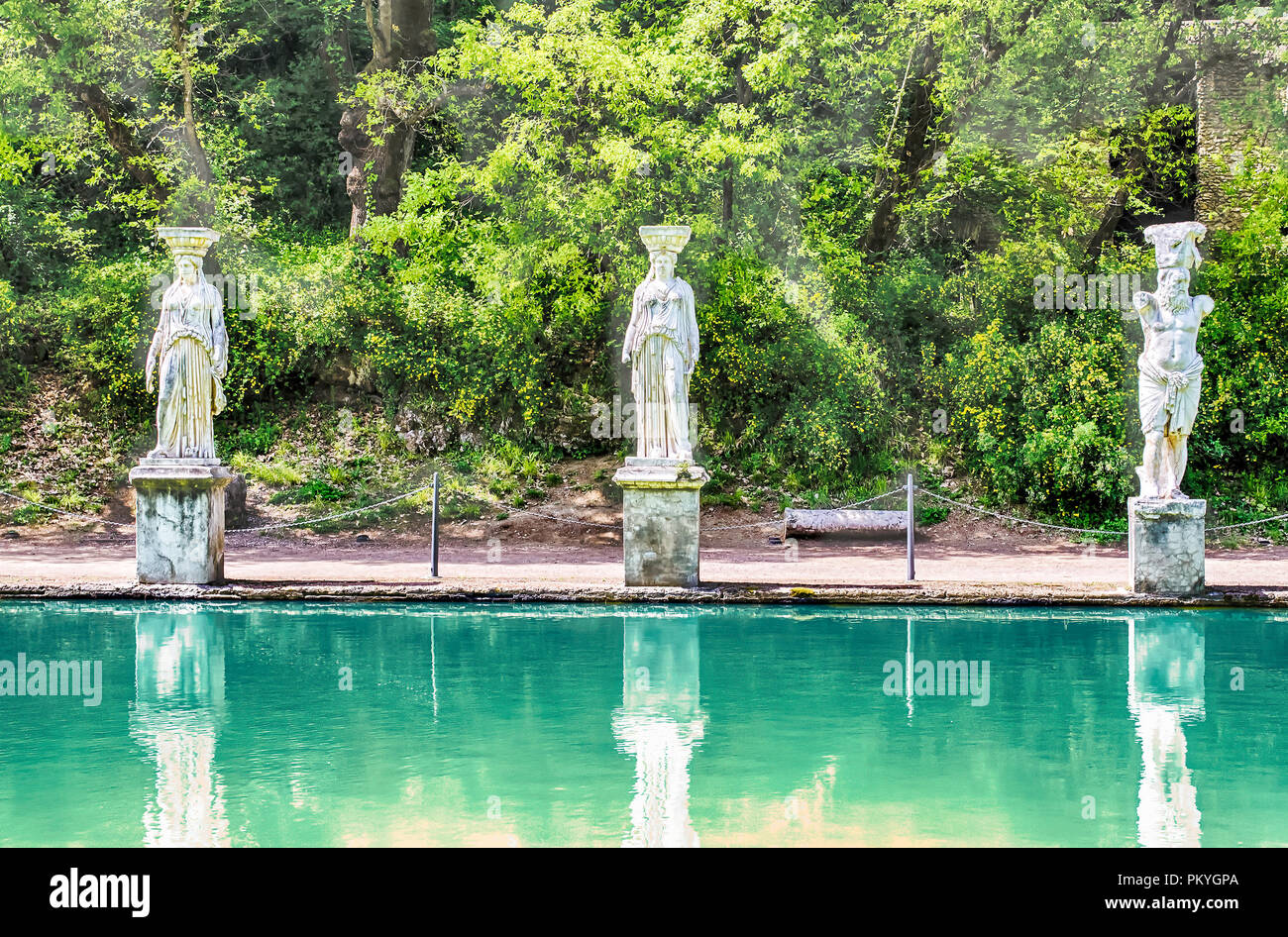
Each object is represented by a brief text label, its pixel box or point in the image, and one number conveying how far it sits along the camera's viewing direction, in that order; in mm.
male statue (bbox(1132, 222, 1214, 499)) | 11164
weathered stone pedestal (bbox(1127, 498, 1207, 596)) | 11117
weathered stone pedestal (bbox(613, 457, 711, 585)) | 11562
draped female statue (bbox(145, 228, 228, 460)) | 11828
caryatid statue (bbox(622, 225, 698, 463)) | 11672
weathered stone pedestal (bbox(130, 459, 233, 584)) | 11617
